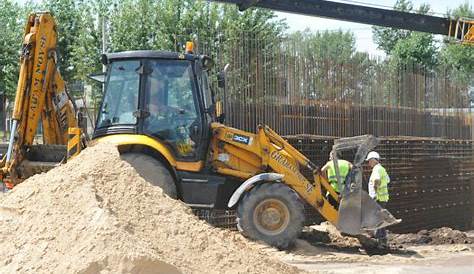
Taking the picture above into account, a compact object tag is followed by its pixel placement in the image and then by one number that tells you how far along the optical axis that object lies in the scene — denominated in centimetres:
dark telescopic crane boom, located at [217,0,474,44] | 1617
